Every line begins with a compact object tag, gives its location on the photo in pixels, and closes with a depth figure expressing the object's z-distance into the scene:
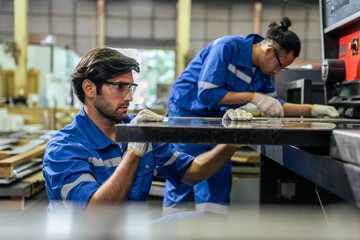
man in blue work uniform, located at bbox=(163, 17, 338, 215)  1.89
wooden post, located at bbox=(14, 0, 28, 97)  9.55
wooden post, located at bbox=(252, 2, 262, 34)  11.40
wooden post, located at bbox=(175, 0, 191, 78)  9.86
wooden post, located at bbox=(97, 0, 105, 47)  11.58
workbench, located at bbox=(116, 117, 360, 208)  0.66
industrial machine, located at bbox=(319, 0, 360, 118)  1.59
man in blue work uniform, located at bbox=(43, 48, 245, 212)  1.01
